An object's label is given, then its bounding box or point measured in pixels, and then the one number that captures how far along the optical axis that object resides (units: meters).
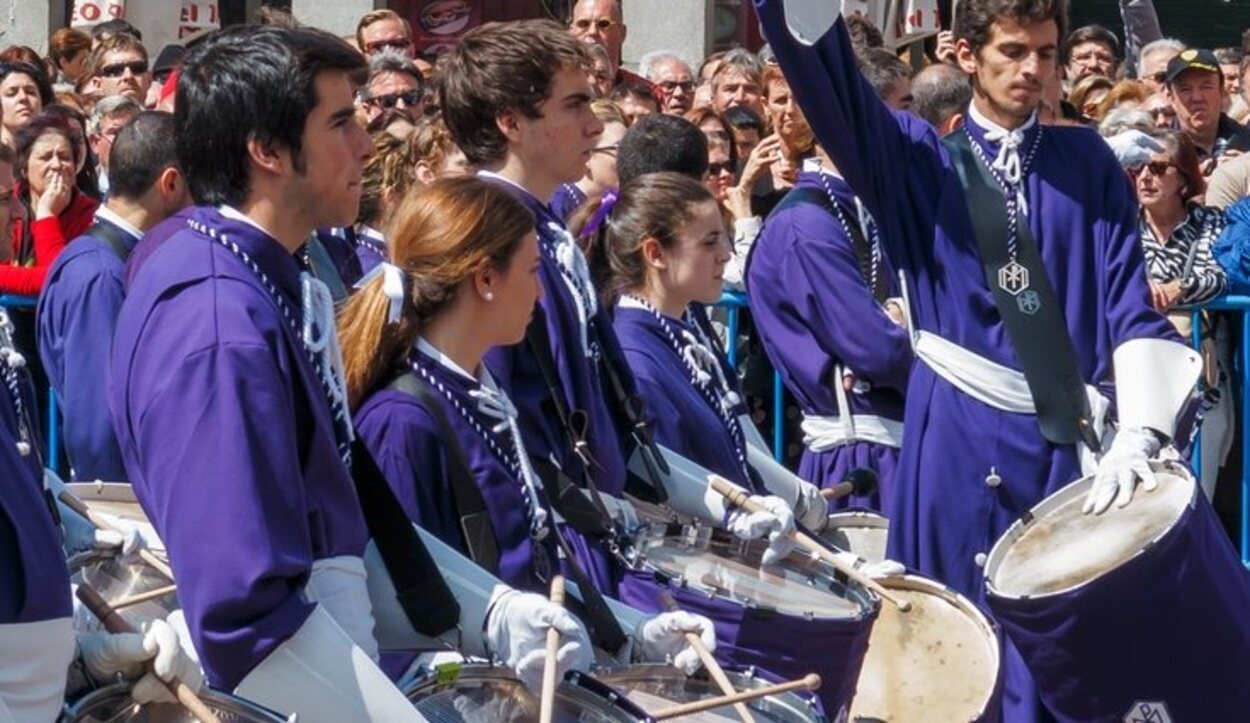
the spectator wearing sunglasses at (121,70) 17.36
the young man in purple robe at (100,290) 10.30
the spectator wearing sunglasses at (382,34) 17.96
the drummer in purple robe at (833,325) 11.85
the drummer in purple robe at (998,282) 9.08
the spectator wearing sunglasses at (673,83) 18.41
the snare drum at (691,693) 6.55
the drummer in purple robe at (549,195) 7.92
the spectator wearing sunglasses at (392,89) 15.18
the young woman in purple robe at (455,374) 6.83
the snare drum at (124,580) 6.94
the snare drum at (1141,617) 7.77
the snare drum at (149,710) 5.14
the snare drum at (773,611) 7.72
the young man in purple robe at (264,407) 5.46
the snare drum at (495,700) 5.97
